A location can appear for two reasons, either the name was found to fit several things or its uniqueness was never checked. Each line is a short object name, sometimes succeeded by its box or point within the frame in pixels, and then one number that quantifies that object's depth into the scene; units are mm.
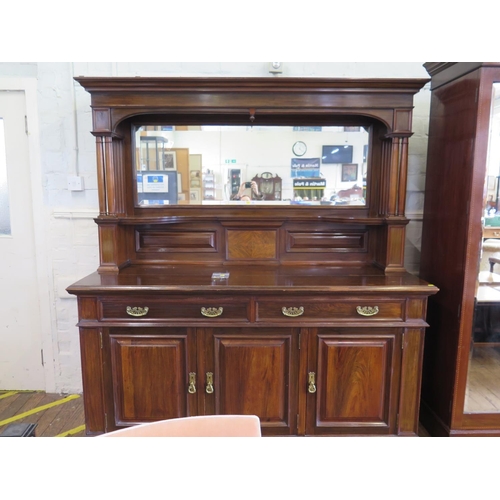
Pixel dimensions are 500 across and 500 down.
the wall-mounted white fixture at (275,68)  2215
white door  2344
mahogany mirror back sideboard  1795
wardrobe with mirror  1737
